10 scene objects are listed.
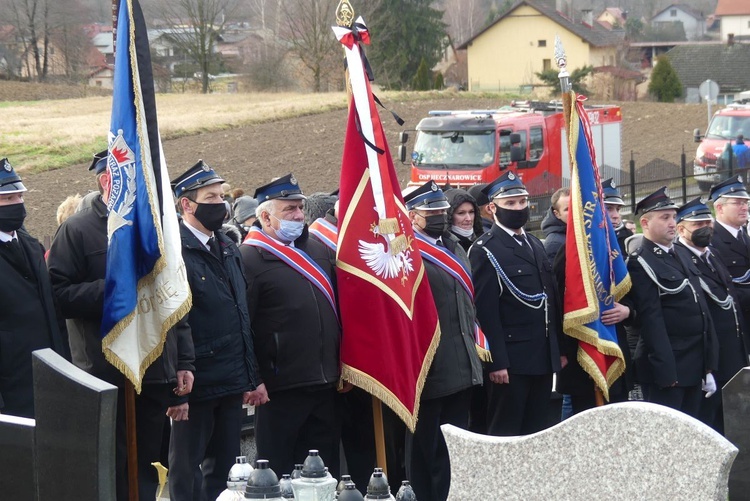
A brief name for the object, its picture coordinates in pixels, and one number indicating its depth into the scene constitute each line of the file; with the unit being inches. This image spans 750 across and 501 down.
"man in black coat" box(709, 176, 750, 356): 348.8
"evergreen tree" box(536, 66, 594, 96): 2068.2
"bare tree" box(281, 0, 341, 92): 2314.8
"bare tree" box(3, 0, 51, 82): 2711.6
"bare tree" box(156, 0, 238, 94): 2434.8
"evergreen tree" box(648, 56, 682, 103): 2509.8
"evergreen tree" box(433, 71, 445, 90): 2343.8
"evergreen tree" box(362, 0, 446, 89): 2461.9
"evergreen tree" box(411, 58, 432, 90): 2295.8
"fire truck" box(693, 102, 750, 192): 1096.8
